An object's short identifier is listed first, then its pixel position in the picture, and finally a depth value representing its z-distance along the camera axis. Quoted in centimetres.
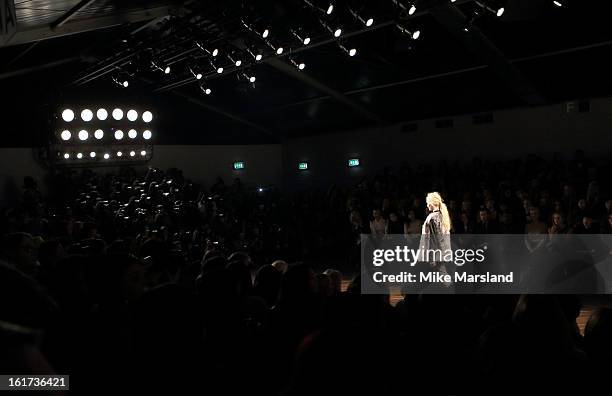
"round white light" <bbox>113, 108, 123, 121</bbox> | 1702
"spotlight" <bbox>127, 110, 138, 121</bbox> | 1723
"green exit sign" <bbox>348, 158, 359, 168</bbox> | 2059
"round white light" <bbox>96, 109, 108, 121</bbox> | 1678
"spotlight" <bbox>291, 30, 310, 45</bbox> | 1170
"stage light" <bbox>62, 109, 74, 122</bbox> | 1664
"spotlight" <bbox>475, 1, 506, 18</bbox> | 959
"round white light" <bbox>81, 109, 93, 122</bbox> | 1672
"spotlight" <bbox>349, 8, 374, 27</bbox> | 1029
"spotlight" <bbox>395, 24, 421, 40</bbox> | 1012
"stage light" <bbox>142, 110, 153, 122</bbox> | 1725
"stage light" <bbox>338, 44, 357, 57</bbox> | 1153
